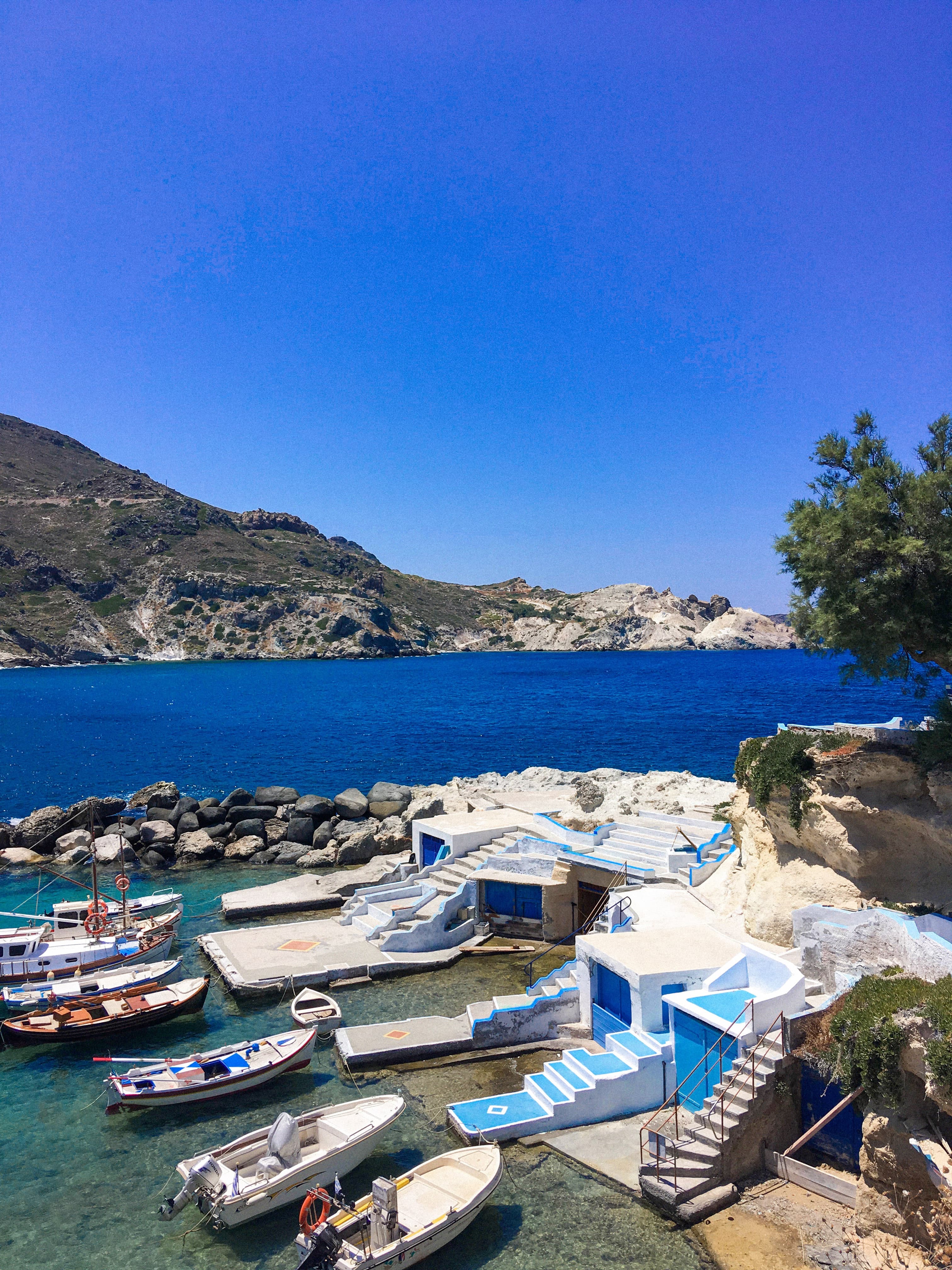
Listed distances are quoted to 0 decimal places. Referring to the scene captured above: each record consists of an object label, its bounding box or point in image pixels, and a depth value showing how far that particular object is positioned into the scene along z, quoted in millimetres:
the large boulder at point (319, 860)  35781
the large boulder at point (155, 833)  38312
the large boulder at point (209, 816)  40625
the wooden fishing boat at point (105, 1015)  19797
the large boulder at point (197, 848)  37469
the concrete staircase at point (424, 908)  25016
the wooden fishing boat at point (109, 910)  26266
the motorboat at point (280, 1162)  12938
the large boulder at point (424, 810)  35719
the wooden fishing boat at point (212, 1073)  16422
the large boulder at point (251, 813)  41344
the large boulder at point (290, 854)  36719
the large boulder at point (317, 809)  40312
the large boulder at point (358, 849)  35438
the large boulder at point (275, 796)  43531
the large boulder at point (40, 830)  38625
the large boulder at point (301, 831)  38531
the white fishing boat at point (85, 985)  20891
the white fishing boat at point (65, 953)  23188
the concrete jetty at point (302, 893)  29156
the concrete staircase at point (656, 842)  24281
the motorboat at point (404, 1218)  11445
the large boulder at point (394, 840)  35812
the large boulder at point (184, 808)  40875
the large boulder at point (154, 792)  45844
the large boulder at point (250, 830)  39406
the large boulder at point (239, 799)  43531
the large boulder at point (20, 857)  36938
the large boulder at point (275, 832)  39125
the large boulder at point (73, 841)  37500
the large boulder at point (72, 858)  36469
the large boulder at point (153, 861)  36750
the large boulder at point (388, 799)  40156
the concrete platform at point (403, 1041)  18250
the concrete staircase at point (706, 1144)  13000
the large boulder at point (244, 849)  37688
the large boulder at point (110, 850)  35938
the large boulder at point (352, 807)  40250
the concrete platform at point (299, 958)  22531
